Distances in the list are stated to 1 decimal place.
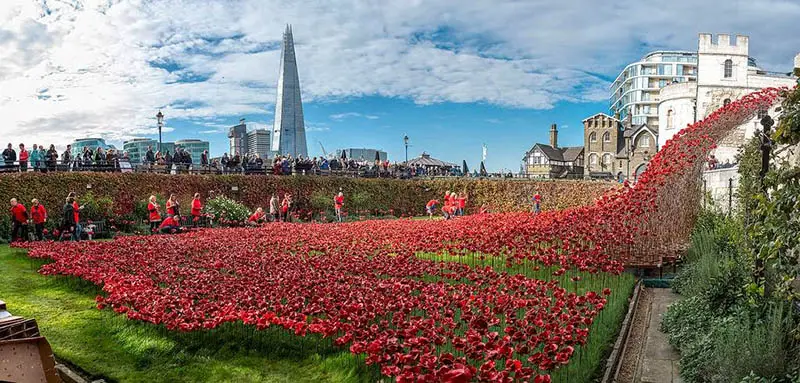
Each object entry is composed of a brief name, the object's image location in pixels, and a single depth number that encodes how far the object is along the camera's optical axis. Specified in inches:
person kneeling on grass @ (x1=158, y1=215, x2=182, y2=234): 812.6
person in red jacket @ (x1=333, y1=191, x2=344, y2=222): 1122.5
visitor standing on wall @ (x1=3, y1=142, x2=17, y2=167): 904.3
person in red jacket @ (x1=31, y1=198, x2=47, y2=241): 724.0
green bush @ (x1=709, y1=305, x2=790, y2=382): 217.0
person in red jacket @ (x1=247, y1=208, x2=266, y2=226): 969.8
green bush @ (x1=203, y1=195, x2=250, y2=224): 971.5
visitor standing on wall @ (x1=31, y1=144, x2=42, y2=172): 937.5
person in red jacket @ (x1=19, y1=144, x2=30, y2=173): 917.3
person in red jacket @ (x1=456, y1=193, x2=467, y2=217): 1138.4
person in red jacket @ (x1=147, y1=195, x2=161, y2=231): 803.4
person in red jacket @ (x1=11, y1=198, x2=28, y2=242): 704.4
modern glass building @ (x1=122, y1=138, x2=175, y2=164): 3189.5
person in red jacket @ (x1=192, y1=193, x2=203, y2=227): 872.8
